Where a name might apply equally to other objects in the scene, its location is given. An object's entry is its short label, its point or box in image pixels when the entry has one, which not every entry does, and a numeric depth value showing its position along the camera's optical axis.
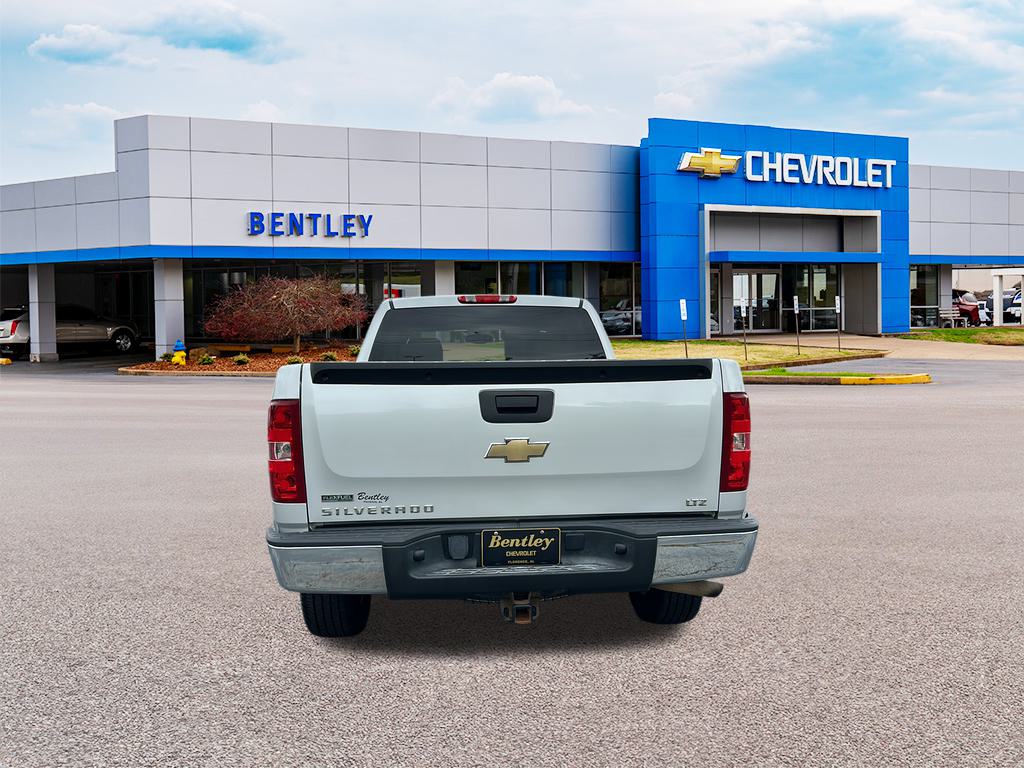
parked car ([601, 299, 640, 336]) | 44.62
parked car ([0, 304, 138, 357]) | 41.31
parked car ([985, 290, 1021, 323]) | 60.19
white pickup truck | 5.24
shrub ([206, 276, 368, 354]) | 34.62
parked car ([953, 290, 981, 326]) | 55.62
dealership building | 36.06
